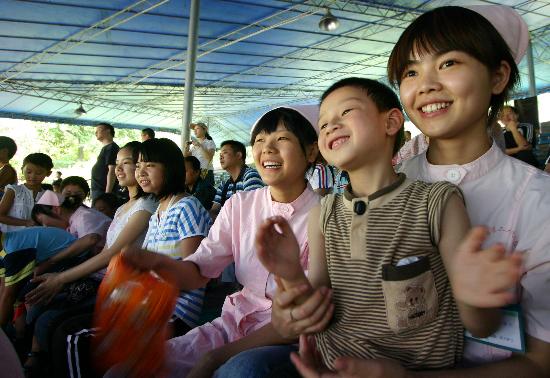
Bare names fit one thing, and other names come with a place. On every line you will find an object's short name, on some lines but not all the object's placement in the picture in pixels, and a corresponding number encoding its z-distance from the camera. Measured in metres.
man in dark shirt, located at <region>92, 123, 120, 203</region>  5.42
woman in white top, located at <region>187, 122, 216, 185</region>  5.88
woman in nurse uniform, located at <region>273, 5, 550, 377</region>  0.95
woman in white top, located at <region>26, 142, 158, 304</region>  2.27
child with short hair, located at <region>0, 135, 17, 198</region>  4.12
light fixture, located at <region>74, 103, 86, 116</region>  15.10
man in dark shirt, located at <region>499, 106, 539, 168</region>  4.32
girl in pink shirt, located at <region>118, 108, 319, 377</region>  1.56
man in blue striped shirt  3.97
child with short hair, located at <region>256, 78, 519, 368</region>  0.94
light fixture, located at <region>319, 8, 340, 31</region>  8.79
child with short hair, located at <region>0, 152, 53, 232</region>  3.84
